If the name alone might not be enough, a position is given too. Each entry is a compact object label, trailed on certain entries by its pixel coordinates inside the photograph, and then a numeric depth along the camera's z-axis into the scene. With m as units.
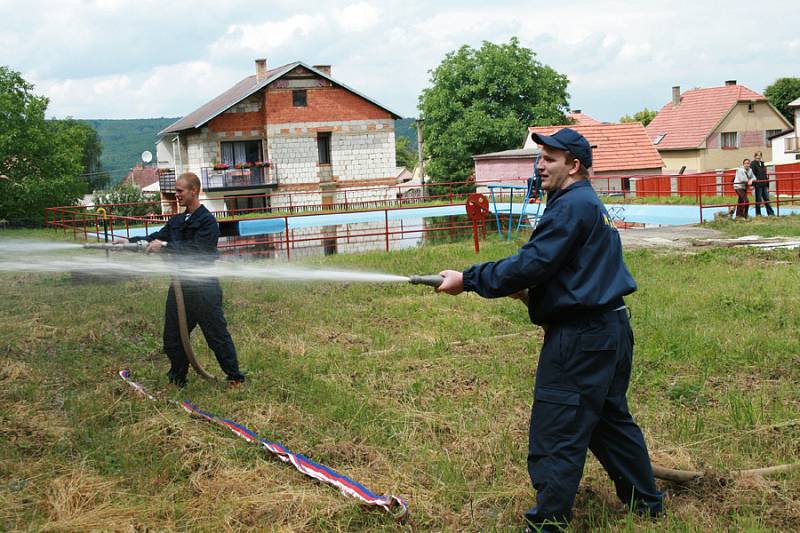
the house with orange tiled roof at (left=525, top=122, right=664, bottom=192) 40.50
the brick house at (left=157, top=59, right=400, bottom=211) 48.06
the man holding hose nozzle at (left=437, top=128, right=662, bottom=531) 3.81
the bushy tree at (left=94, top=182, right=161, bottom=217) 52.91
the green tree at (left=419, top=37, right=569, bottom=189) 55.44
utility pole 58.16
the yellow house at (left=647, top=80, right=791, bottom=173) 56.69
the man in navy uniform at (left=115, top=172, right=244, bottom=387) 6.94
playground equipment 16.41
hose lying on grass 4.44
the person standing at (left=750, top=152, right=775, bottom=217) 21.77
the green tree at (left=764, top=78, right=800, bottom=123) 72.50
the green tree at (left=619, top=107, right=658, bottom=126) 84.34
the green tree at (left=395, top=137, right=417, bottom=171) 109.06
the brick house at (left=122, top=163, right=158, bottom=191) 118.12
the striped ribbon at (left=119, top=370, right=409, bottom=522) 4.30
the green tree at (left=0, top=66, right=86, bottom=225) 40.41
